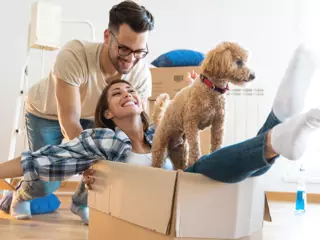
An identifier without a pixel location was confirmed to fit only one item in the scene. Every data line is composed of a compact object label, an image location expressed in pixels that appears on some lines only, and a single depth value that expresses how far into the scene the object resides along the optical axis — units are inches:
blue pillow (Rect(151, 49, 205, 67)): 87.0
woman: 33.4
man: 57.4
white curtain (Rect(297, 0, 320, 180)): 123.8
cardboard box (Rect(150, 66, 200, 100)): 84.7
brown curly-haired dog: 44.9
